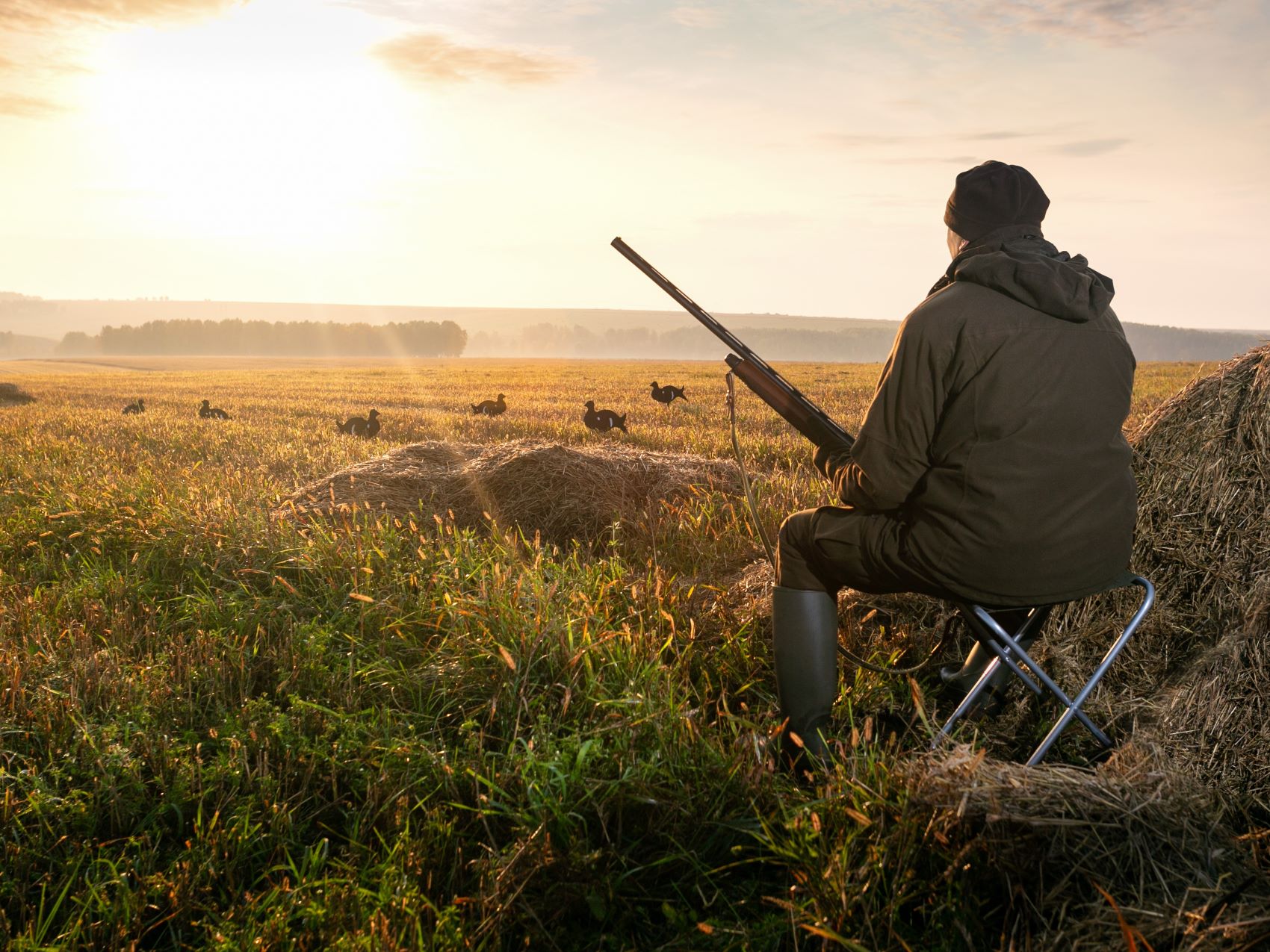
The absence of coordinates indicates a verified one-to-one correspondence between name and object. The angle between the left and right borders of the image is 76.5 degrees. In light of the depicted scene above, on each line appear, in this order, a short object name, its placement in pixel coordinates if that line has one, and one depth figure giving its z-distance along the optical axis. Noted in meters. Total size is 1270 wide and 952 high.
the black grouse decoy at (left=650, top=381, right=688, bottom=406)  18.52
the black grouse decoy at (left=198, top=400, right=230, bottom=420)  18.09
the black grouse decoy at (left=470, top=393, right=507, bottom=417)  18.31
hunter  2.86
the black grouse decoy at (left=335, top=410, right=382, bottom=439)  14.55
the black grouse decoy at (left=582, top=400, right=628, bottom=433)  13.83
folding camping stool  3.04
